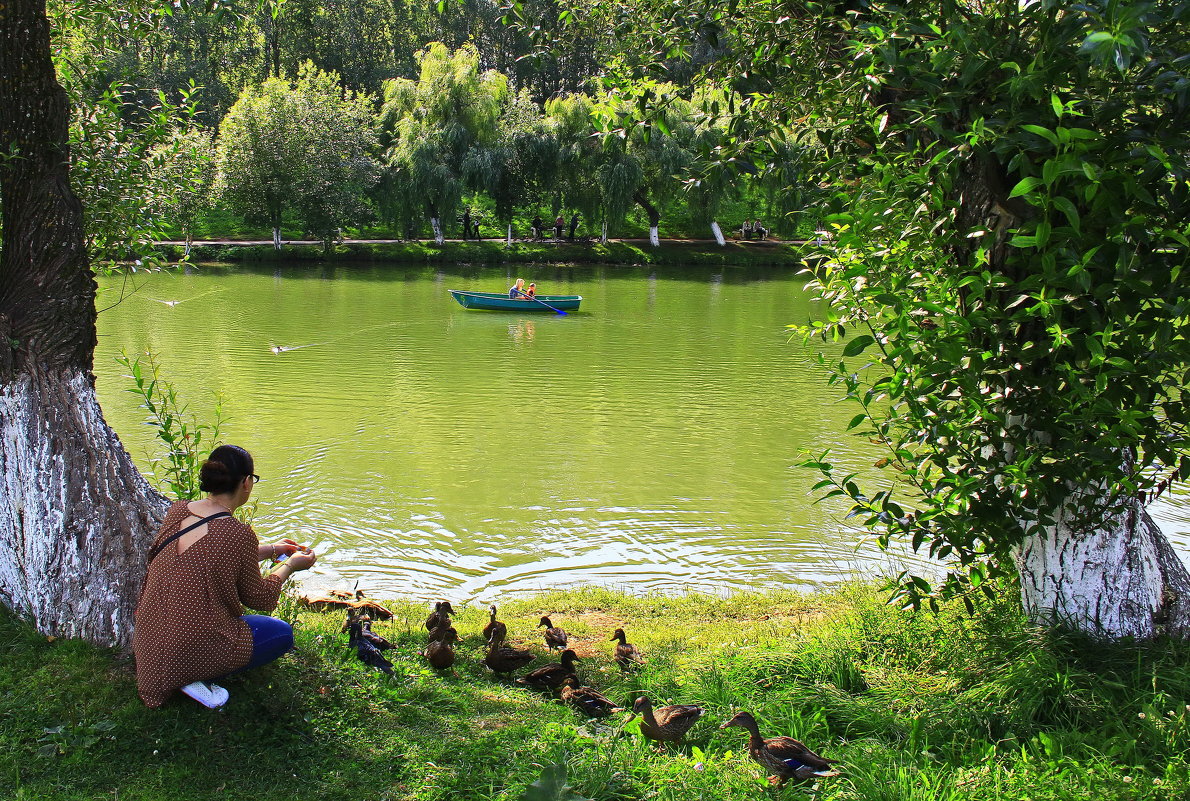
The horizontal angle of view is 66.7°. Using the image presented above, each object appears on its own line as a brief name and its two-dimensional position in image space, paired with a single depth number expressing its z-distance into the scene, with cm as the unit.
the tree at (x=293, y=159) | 3572
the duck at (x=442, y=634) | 505
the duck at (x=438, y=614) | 539
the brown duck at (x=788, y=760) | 346
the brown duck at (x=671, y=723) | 387
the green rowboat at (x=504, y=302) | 2442
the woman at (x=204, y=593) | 356
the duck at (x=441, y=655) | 480
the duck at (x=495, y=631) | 529
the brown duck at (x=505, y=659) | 497
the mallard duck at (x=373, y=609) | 597
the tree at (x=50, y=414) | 432
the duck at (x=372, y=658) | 454
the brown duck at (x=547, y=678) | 476
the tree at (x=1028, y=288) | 313
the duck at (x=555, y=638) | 554
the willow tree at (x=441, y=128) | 3597
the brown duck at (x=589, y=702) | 443
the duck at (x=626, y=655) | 518
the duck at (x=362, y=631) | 470
